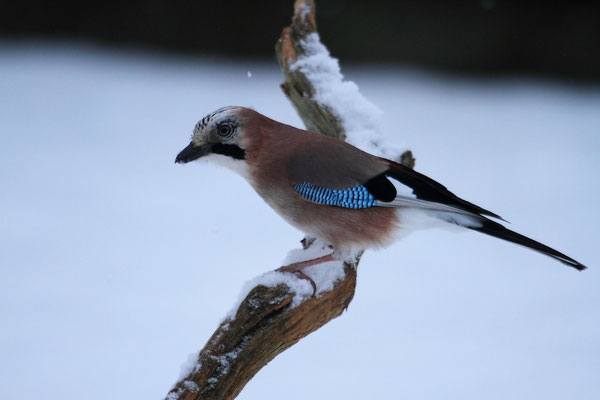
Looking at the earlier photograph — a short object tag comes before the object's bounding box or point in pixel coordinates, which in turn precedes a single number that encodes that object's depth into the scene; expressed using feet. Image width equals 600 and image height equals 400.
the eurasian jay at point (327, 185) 16.40
